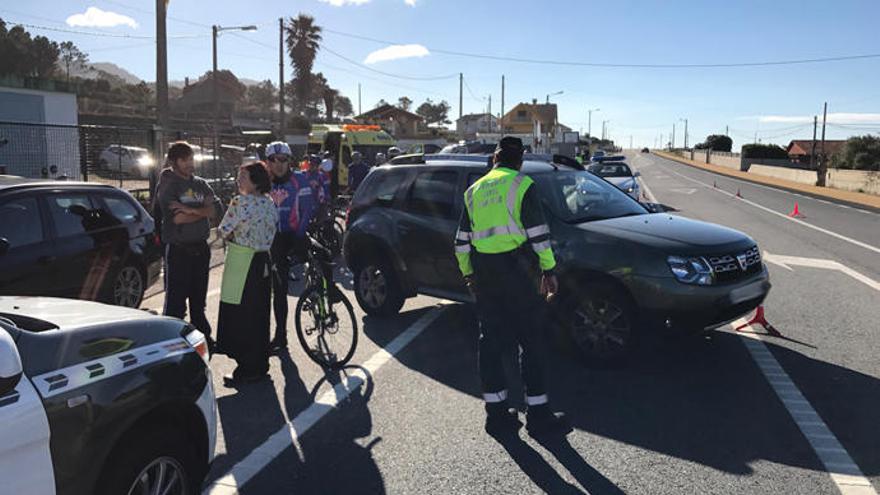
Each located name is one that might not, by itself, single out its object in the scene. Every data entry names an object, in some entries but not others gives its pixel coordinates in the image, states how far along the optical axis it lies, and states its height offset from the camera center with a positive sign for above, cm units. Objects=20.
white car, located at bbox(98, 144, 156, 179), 2153 -38
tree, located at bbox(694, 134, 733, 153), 12131 +349
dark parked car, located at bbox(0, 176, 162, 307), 593 -91
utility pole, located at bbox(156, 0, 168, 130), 1346 +194
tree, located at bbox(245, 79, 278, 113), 12444 +1089
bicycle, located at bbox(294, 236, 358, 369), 580 -140
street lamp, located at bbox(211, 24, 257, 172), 2948 +440
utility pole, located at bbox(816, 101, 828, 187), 3841 -53
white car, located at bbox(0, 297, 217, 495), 218 -92
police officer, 430 -77
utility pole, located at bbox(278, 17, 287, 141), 3342 +425
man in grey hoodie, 536 -60
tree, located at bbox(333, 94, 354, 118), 13375 +972
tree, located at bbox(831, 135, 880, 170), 5861 +93
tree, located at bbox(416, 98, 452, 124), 14750 +954
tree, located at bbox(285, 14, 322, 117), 6156 +965
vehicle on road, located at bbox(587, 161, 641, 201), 1900 -45
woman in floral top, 519 -95
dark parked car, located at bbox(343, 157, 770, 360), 525 -84
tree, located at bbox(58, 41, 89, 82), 8981 +1283
